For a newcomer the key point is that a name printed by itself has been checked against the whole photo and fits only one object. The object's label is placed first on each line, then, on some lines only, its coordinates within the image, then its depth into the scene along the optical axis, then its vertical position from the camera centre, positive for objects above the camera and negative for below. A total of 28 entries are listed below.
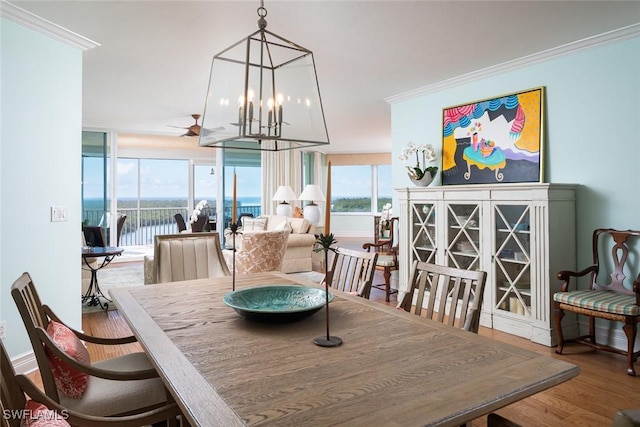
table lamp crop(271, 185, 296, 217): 7.56 +0.27
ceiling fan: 5.85 +1.21
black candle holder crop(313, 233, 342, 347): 1.28 -0.43
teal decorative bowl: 1.55 -0.40
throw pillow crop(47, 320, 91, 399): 1.46 -0.57
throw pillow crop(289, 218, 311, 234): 6.53 -0.22
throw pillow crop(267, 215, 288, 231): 6.82 -0.17
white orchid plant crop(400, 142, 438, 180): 4.48 +0.64
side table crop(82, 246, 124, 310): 4.26 -0.60
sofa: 6.27 -0.50
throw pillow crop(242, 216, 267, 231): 7.45 -0.22
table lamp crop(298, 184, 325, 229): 7.48 +0.20
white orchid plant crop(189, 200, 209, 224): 6.71 +0.02
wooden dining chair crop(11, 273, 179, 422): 1.37 -0.59
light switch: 2.99 -0.01
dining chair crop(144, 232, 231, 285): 3.02 -0.35
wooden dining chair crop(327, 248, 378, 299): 2.20 -0.34
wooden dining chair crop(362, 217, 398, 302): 4.75 -0.58
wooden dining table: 0.92 -0.45
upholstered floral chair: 4.80 -0.48
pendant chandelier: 1.68 +0.49
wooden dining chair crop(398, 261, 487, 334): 1.63 -0.35
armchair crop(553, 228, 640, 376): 2.74 -0.62
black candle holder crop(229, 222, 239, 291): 1.82 -0.07
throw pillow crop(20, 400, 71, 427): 1.08 -0.57
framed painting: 3.69 +0.72
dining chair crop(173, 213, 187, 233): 8.06 -0.21
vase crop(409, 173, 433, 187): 4.48 +0.36
